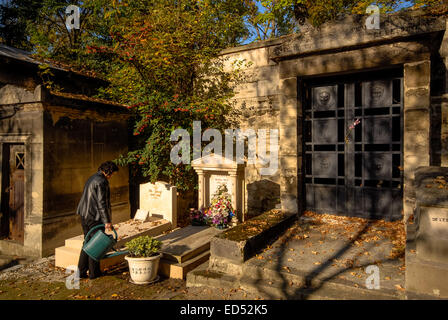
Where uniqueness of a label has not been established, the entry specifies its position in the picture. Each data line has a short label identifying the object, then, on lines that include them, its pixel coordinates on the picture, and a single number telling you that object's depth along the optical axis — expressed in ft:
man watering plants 16.71
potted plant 16.07
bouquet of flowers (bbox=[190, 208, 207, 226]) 23.84
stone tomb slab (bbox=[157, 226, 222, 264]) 17.98
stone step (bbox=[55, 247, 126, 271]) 18.76
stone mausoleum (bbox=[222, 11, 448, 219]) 16.89
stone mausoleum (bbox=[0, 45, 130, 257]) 21.48
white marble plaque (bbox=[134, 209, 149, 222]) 24.73
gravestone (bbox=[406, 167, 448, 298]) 11.17
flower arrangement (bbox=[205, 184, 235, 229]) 22.76
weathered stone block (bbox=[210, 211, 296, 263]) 15.28
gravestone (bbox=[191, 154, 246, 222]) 23.45
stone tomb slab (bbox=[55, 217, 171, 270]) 19.01
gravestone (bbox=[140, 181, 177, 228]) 25.20
